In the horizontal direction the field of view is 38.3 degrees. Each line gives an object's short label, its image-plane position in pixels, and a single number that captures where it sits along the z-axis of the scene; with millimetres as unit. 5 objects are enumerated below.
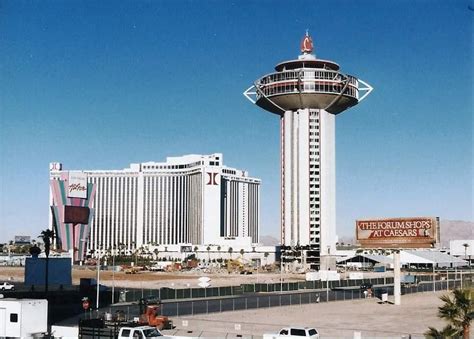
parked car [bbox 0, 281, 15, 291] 85962
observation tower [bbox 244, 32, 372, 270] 196375
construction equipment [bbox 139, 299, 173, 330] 47688
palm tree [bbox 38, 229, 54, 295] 93250
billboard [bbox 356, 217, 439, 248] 77688
